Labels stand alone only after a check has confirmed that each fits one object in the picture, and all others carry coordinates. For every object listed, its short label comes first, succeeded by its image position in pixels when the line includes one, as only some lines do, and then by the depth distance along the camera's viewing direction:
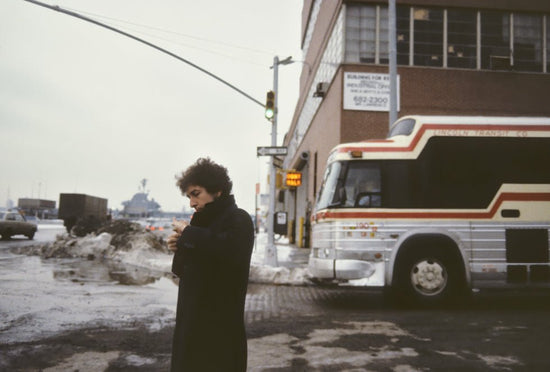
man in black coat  2.41
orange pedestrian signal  17.50
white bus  8.56
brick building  17.61
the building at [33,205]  77.00
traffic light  14.70
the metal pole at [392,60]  12.14
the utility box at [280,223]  14.54
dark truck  35.56
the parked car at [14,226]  26.34
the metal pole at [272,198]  14.20
